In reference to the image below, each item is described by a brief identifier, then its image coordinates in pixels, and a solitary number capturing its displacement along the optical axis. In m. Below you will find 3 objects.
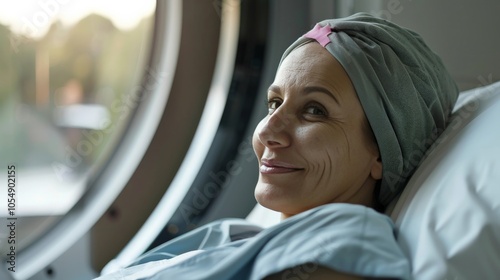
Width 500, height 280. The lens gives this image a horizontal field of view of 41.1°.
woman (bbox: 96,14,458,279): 1.26
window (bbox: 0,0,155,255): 2.02
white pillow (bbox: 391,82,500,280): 0.98
